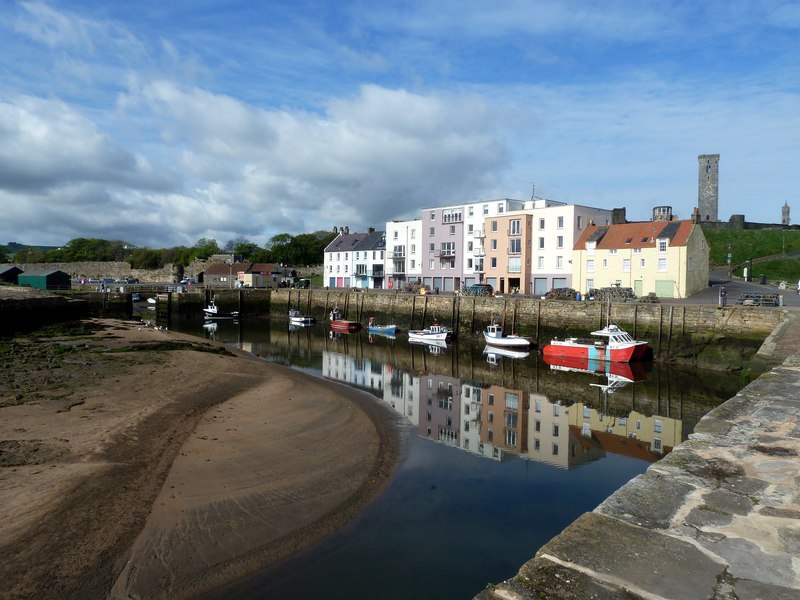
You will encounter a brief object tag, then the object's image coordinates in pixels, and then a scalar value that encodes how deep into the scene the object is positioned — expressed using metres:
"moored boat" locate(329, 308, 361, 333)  49.91
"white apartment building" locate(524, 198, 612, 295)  50.38
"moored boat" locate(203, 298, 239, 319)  60.91
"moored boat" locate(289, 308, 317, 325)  55.93
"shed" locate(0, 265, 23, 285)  61.38
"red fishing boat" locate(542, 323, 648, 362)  30.61
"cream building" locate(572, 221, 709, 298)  42.16
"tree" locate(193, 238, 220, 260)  124.06
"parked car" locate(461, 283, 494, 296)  49.44
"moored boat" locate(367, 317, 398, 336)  46.00
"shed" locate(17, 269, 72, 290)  63.09
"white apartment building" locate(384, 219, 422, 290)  66.50
